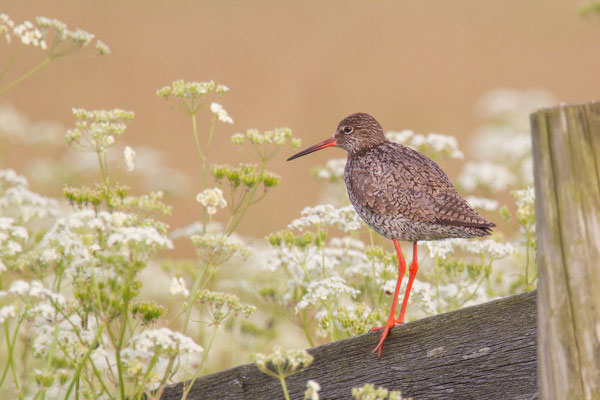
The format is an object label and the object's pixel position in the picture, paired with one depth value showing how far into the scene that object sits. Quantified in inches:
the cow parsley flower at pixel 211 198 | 270.1
